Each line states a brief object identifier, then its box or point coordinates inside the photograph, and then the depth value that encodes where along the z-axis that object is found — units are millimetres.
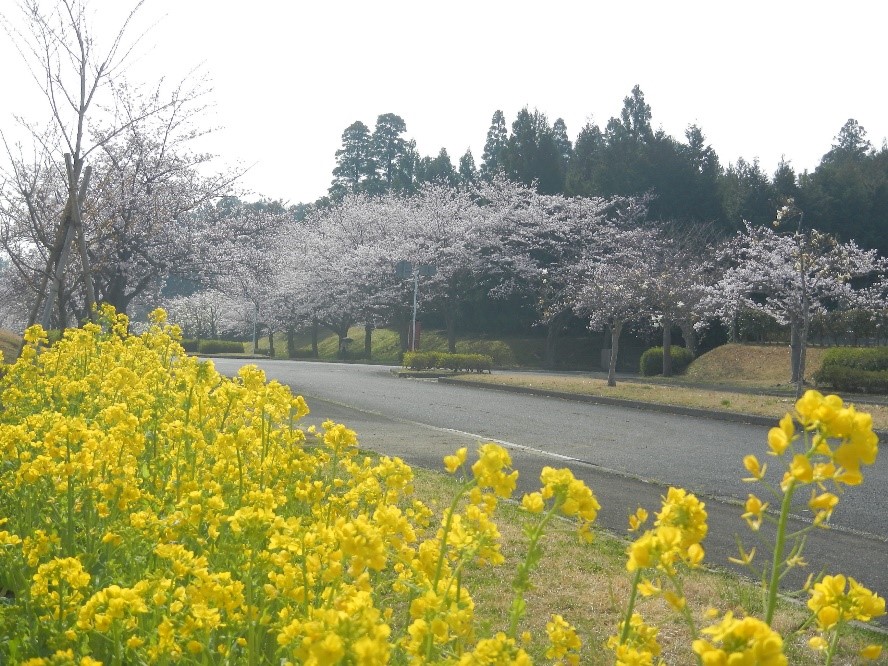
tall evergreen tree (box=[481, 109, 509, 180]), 51841
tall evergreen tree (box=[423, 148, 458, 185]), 50375
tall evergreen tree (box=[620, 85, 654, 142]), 45800
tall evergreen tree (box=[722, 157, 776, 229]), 37469
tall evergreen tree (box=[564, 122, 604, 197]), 40531
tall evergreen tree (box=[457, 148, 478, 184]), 51438
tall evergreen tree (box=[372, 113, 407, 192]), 69125
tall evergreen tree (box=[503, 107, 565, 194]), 42156
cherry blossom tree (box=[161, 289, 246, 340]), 56031
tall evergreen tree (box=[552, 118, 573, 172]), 63156
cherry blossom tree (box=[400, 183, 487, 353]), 36219
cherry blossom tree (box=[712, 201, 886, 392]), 21281
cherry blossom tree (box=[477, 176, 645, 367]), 36750
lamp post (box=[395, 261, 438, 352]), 36562
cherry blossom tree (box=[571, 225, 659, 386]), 21656
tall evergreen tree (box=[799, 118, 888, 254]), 36250
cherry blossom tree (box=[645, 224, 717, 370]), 27603
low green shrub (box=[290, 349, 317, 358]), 45469
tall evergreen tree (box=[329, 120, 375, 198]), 68500
